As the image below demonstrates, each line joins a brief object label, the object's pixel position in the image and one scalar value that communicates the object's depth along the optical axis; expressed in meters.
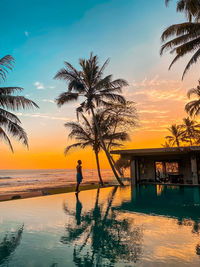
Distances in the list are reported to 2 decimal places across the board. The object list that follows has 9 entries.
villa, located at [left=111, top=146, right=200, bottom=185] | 13.69
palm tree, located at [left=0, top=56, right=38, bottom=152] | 8.77
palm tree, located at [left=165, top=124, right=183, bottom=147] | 31.81
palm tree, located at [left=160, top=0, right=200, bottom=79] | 9.48
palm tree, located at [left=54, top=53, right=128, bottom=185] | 14.88
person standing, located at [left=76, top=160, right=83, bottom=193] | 10.19
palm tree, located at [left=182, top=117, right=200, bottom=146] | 29.19
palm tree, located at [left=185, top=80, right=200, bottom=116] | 17.17
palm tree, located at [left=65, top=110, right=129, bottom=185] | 16.56
